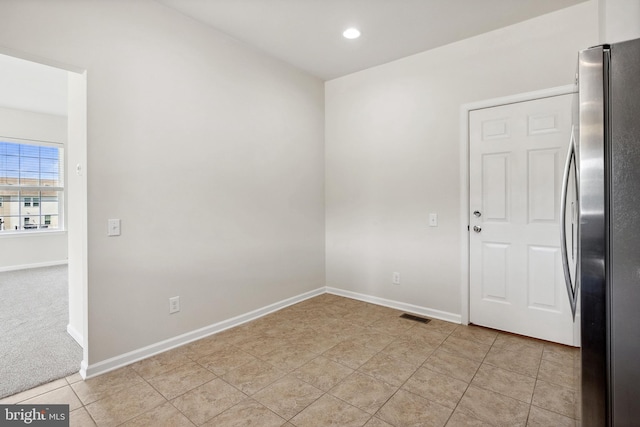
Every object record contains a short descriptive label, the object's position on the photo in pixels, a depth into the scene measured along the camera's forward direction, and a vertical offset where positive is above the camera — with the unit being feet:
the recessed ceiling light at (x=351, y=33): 9.36 +5.32
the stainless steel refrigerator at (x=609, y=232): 3.64 -0.25
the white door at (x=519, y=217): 8.61 -0.17
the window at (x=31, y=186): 18.34 +1.66
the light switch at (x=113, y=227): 7.34 -0.32
